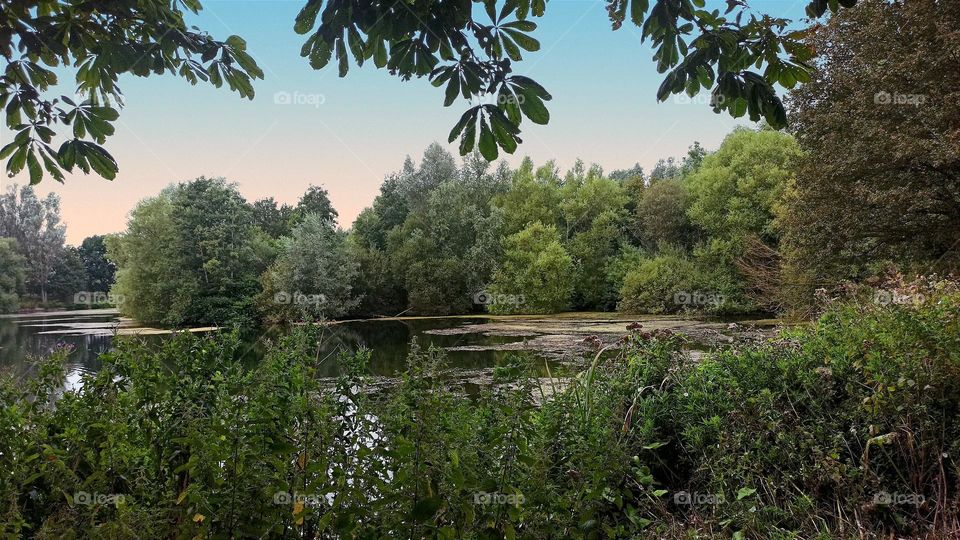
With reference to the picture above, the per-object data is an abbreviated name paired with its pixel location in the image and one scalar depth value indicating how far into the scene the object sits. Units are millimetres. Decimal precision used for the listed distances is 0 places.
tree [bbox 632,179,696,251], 31094
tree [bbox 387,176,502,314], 29453
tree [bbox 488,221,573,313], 29297
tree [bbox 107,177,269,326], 26281
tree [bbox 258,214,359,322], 26094
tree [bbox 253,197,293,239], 46156
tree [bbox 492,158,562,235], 32812
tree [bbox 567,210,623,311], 30781
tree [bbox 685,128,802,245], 26625
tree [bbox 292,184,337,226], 46250
